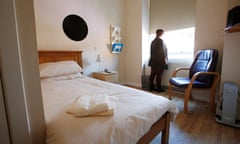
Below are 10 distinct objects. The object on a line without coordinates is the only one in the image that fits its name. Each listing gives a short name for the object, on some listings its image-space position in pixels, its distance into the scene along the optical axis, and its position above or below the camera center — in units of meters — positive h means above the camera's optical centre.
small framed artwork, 3.57 +0.30
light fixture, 3.13 -0.02
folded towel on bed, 0.96 -0.38
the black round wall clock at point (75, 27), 2.75 +0.69
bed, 0.81 -0.44
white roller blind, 2.91 +1.06
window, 3.00 +0.35
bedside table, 2.94 -0.43
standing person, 3.15 -0.05
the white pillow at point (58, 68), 2.14 -0.17
